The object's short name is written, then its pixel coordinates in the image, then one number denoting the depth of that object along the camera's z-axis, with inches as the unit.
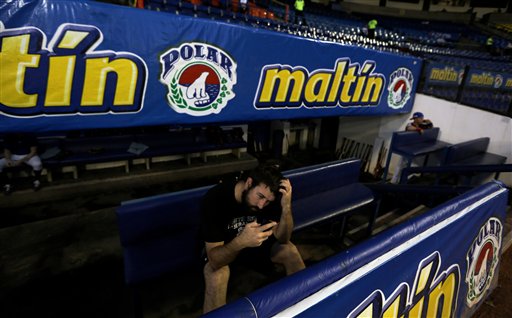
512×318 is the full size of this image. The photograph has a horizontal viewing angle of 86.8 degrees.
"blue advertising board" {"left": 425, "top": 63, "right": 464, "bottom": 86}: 245.3
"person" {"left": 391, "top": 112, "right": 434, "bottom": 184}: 237.5
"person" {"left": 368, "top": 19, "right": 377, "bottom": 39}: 330.7
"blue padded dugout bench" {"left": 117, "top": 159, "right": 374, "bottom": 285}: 83.7
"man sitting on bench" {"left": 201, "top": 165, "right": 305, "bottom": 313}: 68.1
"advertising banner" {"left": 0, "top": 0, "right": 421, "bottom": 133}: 105.6
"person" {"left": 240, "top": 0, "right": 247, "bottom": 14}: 289.6
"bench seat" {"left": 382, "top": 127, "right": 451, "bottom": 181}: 218.4
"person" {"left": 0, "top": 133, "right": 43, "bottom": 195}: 178.2
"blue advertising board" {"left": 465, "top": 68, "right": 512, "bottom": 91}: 236.2
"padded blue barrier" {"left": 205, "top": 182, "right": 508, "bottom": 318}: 35.5
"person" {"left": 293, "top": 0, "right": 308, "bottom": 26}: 342.6
